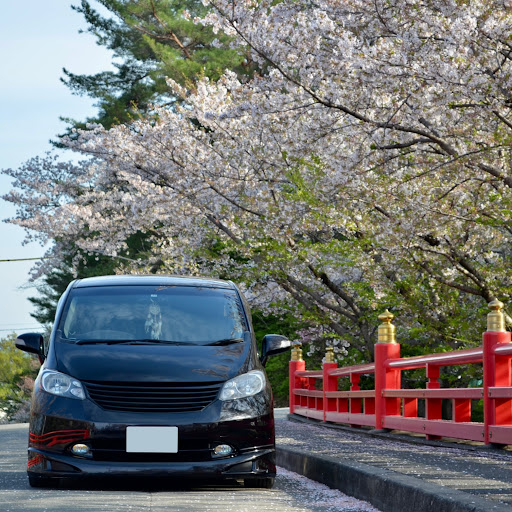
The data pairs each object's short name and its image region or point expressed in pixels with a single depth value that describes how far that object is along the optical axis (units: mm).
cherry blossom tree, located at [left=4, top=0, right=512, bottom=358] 22752
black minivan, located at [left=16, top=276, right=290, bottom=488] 13511
